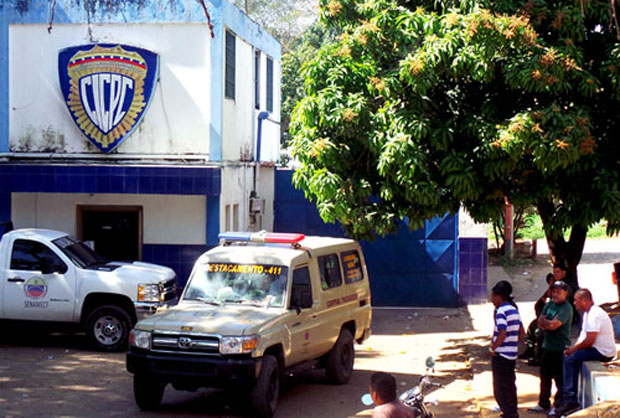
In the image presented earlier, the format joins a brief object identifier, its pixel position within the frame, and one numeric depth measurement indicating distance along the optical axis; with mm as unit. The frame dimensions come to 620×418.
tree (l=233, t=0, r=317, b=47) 51719
